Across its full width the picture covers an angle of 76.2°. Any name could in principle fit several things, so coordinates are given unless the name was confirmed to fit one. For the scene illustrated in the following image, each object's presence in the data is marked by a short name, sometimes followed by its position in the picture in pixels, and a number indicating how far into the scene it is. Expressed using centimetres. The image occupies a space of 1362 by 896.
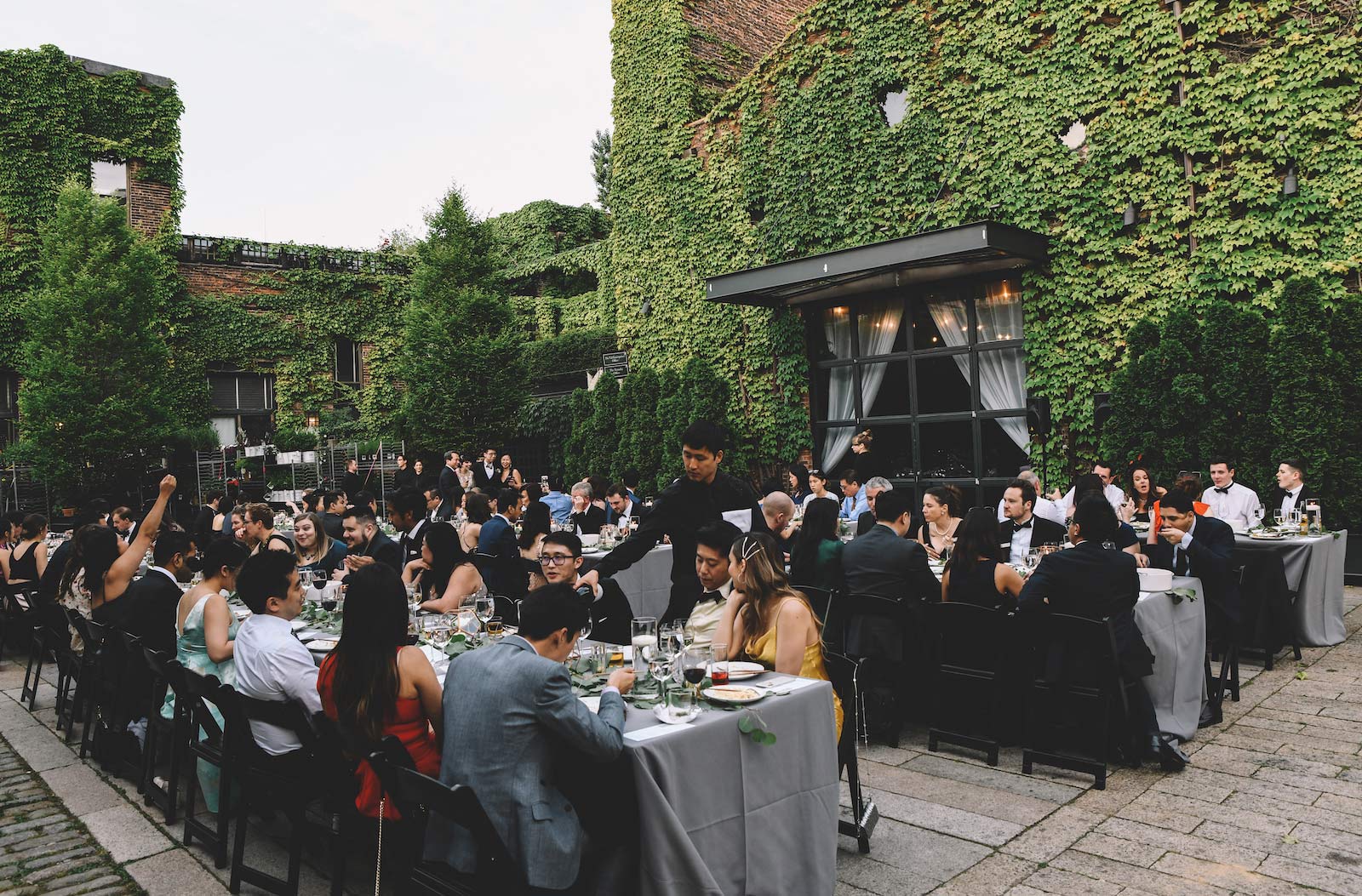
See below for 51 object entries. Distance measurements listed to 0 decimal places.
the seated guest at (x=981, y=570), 520
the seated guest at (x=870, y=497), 799
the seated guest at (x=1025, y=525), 723
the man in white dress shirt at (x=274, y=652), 382
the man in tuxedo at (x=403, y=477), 1925
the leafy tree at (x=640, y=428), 1684
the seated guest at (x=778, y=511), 684
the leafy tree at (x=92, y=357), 1855
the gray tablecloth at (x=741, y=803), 296
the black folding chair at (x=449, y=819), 260
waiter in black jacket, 516
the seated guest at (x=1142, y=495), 877
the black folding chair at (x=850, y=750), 396
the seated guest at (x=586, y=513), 1034
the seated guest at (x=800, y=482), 1221
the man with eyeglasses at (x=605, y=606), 502
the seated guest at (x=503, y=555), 657
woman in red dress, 310
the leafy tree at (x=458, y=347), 2131
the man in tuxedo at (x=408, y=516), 725
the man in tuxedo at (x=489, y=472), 1444
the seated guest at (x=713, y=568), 452
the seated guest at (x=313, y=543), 721
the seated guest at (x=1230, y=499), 842
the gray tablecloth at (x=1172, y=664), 515
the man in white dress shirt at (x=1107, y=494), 926
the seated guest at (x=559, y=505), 1087
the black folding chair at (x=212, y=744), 374
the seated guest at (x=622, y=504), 1095
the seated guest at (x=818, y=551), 577
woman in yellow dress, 399
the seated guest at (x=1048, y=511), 880
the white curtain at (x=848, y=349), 1462
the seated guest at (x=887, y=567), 543
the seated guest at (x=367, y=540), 691
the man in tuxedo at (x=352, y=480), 1565
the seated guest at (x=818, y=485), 1003
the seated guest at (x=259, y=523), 792
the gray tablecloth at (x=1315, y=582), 723
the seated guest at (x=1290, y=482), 826
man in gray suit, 277
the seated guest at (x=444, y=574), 561
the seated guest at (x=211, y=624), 450
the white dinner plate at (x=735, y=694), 333
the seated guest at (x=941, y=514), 748
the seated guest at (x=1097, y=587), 474
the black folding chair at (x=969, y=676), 508
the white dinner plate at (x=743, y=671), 370
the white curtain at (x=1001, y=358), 1309
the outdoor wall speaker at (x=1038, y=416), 1245
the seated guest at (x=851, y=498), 1023
